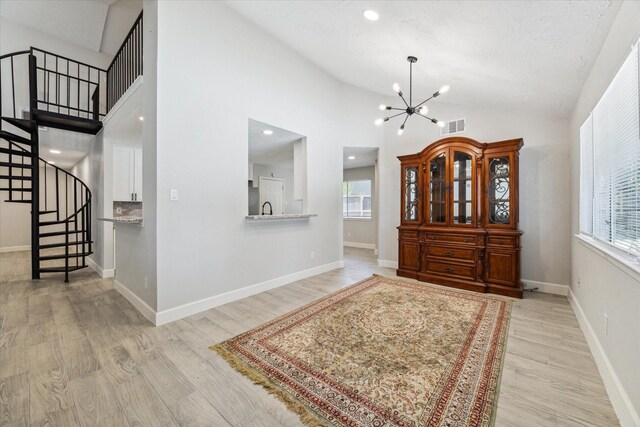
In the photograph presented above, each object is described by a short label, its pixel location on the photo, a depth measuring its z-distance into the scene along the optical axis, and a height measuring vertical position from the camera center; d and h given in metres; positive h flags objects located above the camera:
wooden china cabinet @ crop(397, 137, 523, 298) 3.52 -0.04
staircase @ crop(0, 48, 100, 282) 3.93 +1.49
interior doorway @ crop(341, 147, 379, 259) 7.25 +0.21
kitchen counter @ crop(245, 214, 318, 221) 3.47 -0.06
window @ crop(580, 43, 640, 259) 1.49 +0.36
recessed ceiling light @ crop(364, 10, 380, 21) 2.53 +1.96
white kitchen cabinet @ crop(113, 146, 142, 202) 4.77 +0.73
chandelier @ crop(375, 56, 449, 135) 2.89 +1.38
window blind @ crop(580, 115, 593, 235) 2.46 +0.37
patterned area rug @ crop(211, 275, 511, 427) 1.52 -1.13
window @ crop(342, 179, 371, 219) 7.64 +0.45
